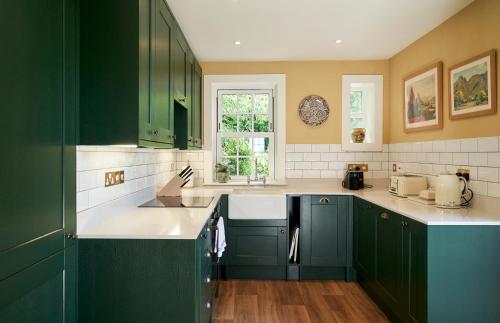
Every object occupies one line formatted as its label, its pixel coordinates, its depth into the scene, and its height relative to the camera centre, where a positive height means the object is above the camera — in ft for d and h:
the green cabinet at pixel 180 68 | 8.25 +2.68
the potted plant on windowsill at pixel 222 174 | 12.78 -0.49
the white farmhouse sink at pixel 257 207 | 10.76 -1.54
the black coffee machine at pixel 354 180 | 11.67 -0.67
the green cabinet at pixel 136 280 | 5.27 -1.98
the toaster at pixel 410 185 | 9.52 -0.70
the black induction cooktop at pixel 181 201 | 8.17 -1.09
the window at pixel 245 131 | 13.29 +1.31
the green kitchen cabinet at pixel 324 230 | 10.88 -2.35
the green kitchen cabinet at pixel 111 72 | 5.41 +1.55
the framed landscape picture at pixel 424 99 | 9.37 +2.03
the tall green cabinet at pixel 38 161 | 3.61 +0.01
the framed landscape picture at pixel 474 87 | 7.39 +1.90
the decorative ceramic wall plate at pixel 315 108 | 12.67 +2.17
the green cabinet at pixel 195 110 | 10.64 +1.88
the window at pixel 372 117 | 12.59 +1.80
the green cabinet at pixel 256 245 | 10.80 -2.85
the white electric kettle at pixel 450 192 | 7.64 -0.73
